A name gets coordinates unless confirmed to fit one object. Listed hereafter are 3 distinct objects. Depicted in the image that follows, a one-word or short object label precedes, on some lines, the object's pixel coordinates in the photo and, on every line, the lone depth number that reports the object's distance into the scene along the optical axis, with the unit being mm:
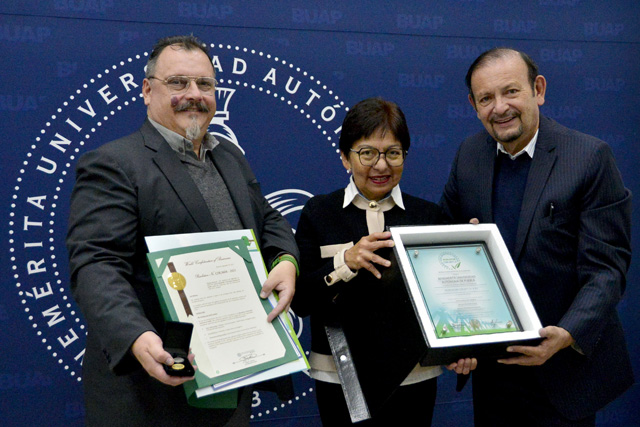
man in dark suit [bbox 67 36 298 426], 1443
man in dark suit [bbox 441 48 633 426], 1792
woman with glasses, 1735
